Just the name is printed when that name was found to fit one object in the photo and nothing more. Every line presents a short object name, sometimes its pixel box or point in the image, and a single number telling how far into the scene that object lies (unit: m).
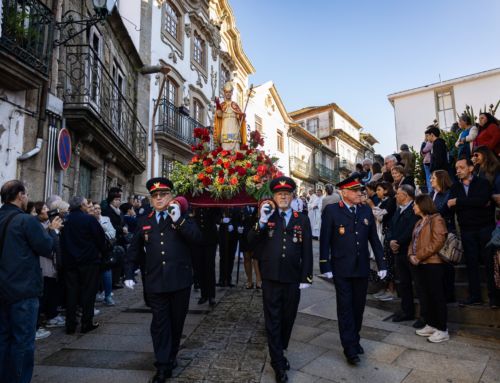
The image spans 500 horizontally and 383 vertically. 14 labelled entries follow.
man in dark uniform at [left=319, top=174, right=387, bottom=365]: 4.28
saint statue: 7.19
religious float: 5.59
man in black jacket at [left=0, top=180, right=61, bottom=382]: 3.40
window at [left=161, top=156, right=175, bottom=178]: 17.01
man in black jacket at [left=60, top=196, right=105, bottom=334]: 5.42
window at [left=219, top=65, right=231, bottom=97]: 24.27
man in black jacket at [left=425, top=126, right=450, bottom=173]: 7.89
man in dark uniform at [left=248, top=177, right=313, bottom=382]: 3.96
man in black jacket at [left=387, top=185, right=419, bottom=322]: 5.55
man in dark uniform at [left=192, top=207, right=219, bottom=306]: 6.44
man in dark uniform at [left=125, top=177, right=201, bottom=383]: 3.81
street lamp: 8.43
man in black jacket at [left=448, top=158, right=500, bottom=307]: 5.20
